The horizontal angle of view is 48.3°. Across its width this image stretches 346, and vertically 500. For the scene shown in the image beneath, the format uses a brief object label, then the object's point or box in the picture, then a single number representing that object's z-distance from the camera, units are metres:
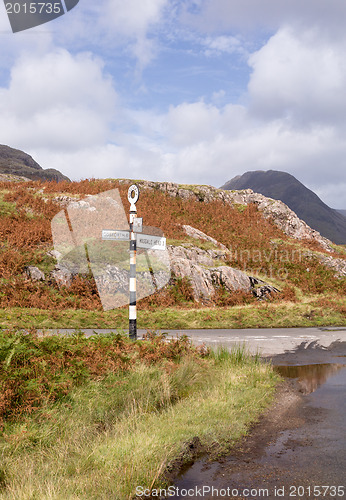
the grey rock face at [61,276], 21.48
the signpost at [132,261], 10.62
